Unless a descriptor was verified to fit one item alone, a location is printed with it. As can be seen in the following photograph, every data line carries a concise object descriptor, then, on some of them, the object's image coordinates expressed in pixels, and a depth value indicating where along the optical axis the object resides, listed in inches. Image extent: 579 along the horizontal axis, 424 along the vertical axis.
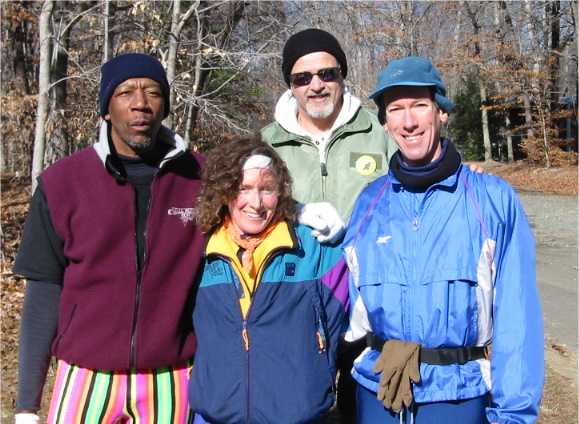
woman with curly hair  97.2
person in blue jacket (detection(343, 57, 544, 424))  89.7
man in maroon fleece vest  99.8
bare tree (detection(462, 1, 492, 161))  1136.2
